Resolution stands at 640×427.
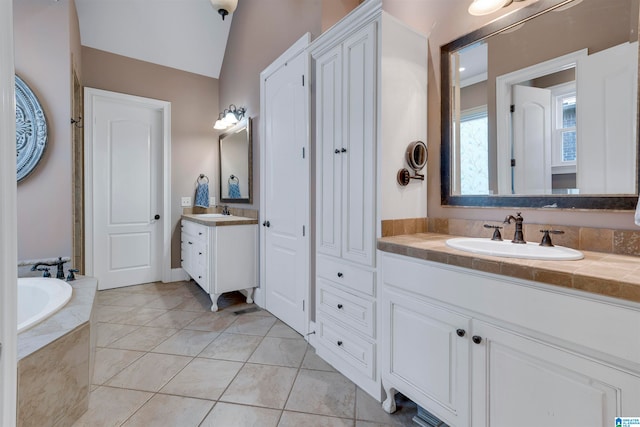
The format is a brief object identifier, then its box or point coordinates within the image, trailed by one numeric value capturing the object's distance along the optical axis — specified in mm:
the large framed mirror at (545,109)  1191
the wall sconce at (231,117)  3346
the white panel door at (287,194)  2311
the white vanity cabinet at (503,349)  820
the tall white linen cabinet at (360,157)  1588
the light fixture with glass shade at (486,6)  1483
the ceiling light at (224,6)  2738
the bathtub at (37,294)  1688
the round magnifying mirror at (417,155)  1693
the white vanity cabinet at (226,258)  2809
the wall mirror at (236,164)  3195
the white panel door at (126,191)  3449
